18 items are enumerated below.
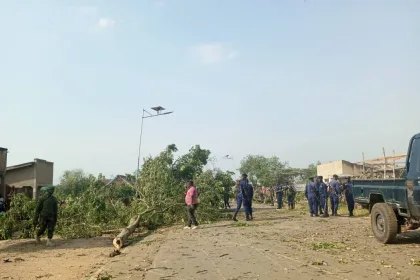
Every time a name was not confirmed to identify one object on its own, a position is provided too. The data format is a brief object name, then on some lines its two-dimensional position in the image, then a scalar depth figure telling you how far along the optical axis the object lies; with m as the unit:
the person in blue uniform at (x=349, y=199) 16.47
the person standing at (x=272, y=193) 29.12
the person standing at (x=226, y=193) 22.53
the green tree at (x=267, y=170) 50.19
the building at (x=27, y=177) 20.80
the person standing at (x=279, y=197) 23.22
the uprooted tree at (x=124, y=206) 13.48
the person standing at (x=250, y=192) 14.88
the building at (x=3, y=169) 15.16
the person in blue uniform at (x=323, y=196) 16.45
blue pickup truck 7.59
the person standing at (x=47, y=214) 11.66
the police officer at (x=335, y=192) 16.70
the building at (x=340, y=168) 33.53
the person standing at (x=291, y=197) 23.34
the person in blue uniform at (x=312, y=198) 16.44
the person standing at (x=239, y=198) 14.93
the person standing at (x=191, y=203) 12.86
